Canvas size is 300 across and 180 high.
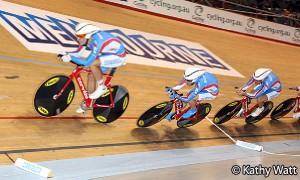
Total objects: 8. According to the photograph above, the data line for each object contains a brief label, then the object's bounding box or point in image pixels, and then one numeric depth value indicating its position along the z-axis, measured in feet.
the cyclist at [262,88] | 39.92
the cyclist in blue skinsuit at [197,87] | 33.86
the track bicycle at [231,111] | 40.52
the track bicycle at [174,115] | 33.76
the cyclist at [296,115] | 47.82
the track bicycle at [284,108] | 46.73
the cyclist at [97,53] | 27.58
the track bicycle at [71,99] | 28.60
